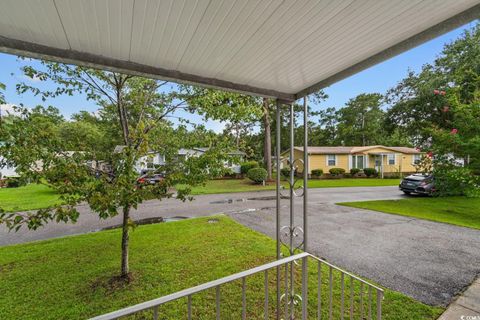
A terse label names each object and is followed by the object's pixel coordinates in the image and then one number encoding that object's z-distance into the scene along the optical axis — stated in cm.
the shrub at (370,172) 2056
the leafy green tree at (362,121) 3169
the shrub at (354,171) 2091
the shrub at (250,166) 1856
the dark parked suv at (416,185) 1080
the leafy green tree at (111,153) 210
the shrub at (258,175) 1505
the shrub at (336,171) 2050
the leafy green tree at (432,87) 946
